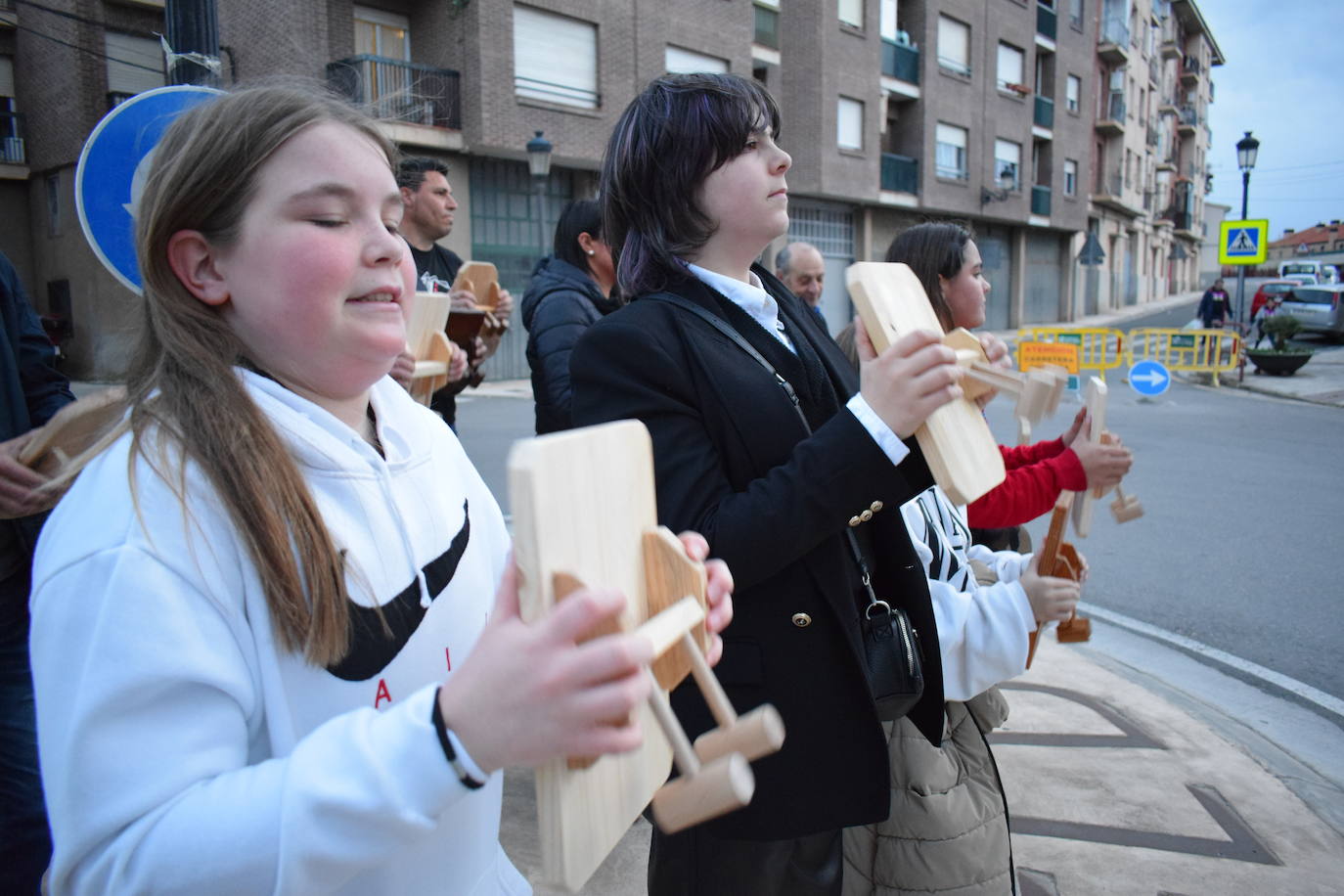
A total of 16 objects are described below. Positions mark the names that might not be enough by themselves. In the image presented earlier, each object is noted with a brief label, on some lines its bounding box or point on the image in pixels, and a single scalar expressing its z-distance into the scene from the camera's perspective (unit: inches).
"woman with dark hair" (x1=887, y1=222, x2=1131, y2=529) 86.0
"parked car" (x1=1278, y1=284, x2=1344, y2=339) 868.0
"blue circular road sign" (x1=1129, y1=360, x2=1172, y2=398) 458.9
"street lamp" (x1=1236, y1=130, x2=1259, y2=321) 718.5
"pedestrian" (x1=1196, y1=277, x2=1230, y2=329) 877.8
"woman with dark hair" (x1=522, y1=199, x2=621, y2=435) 128.6
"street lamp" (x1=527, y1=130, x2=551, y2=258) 524.7
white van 1369.3
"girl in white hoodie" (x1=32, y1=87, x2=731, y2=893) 30.2
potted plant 637.9
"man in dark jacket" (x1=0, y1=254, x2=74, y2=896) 80.4
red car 926.4
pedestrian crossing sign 607.2
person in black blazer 54.3
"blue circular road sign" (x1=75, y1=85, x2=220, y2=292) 92.3
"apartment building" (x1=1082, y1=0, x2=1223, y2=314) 1347.2
